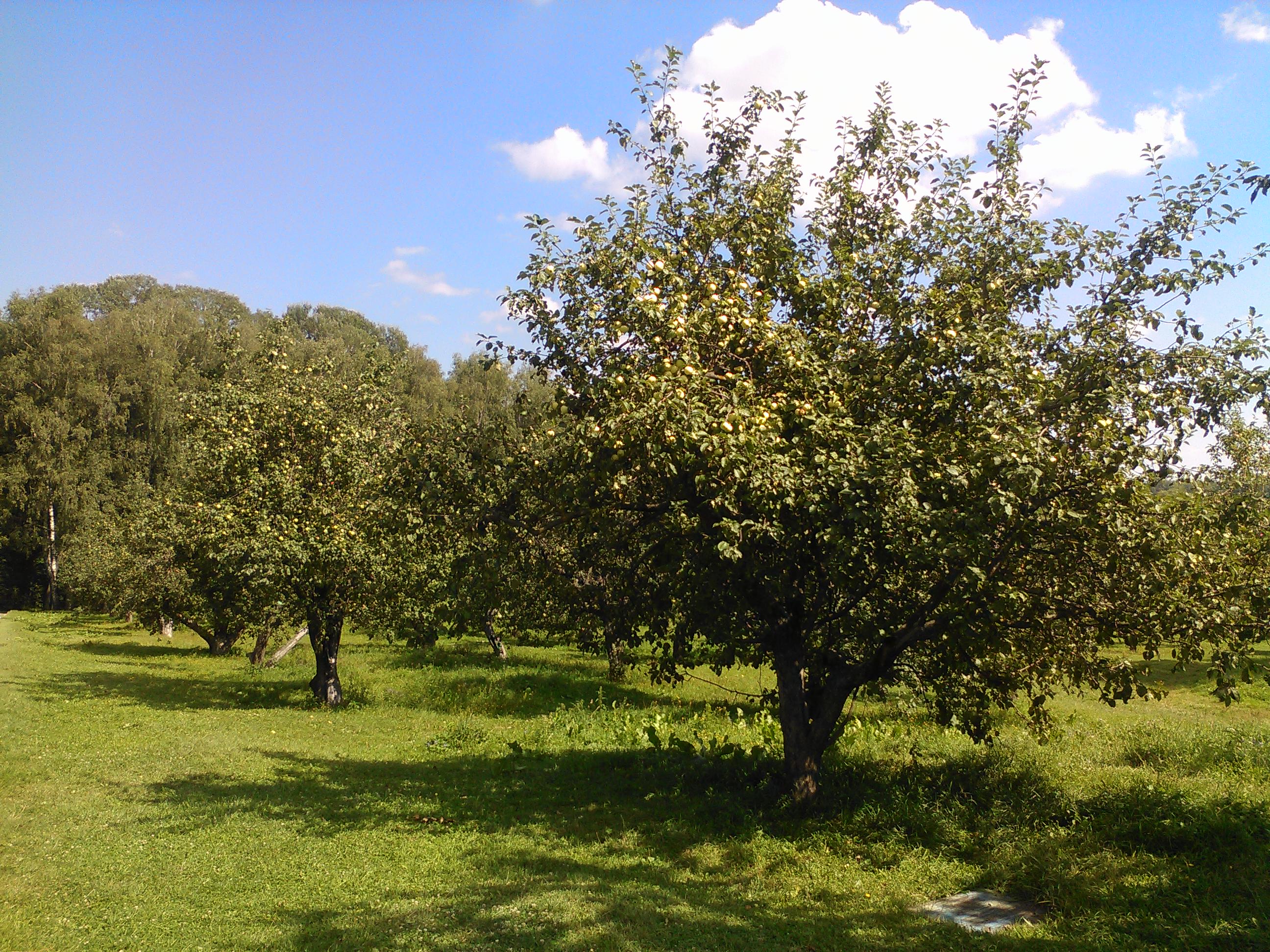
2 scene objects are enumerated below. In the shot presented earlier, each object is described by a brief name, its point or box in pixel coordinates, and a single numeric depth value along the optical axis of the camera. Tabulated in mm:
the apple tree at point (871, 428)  8336
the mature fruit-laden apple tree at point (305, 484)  21375
